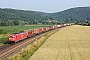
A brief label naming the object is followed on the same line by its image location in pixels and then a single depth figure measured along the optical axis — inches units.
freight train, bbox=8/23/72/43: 1913.6
